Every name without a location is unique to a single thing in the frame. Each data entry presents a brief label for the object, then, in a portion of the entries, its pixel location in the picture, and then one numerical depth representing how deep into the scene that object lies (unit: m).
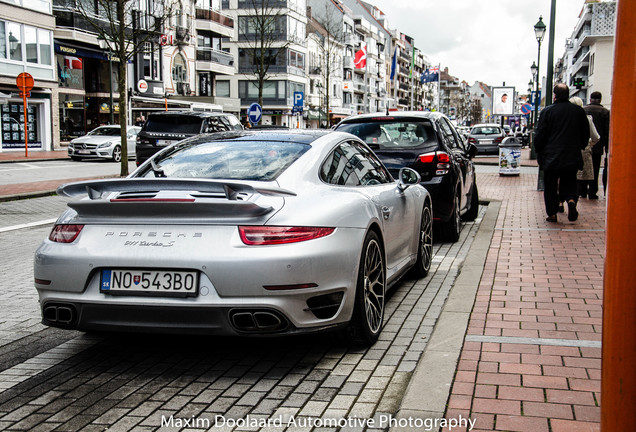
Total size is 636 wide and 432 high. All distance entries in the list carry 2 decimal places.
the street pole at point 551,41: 20.11
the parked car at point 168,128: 20.88
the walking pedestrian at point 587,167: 12.34
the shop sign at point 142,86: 41.38
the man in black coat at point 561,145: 9.88
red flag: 57.31
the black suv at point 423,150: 8.87
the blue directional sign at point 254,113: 27.12
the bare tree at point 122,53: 20.47
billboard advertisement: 58.71
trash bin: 20.92
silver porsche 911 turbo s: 3.88
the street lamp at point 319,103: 77.88
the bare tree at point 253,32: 72.00
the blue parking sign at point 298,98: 37.78
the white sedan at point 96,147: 29.03
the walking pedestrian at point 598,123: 12.73
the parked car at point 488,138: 37.22
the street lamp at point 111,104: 40.34
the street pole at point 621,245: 2.15
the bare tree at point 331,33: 84.38
